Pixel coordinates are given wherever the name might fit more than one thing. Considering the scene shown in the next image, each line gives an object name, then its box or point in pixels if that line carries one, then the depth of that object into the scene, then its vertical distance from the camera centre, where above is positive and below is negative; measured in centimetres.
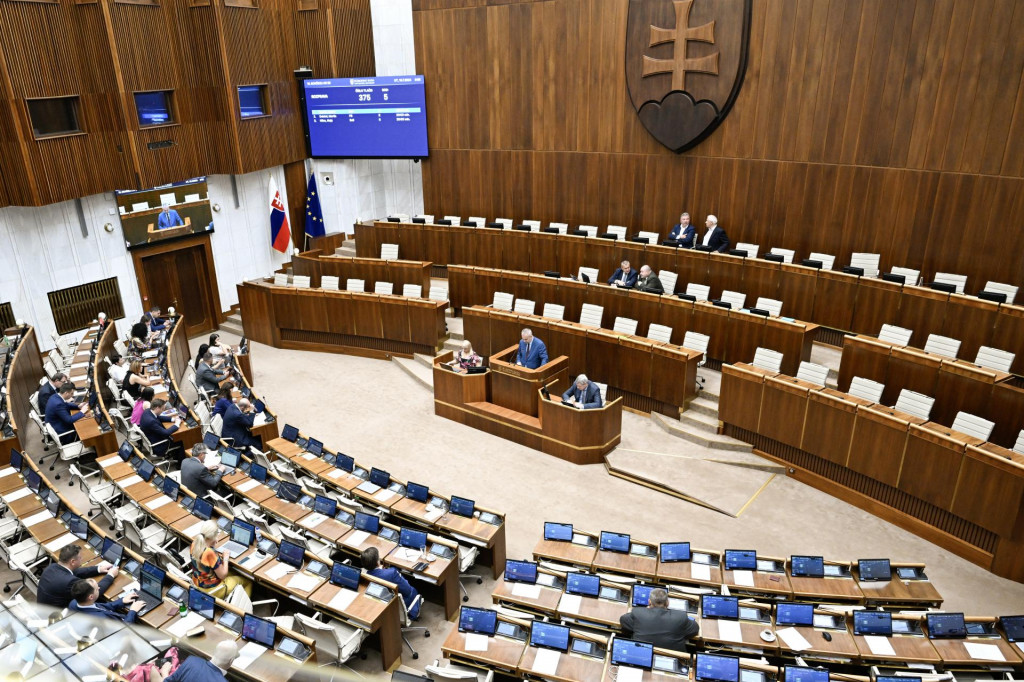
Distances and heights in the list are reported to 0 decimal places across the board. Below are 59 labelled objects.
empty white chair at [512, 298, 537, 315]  1114 -313
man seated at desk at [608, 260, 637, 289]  1038 -255
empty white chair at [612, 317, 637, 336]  1003 -311
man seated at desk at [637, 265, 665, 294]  1016 -253
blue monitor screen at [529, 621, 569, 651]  479 -353
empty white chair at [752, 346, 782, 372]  873 -315
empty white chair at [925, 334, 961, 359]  830 -286
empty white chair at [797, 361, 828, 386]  827 -315
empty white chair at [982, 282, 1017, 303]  884 -235
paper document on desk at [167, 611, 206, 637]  481 -347
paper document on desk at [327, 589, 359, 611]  517 -356
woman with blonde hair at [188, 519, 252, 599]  535 -342
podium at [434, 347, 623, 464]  852 -384
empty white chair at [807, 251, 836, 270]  1018 -229
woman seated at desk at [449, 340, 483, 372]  971 -342
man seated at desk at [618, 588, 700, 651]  475 -344
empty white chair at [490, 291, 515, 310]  1126 -306
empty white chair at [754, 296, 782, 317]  983 -279
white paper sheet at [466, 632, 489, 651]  478 -358
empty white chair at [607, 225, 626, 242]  1247 -225
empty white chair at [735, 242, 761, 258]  1116 -228
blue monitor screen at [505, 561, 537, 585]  556 -360
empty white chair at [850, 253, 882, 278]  1012 -228
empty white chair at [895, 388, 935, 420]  756 -322
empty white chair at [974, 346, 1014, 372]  790 -288
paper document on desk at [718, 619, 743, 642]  491 -363
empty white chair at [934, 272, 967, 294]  920 -233
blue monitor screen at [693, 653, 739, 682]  432 -340
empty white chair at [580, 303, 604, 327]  1040 -306
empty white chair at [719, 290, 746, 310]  1000 -275
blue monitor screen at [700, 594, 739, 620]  512 -359
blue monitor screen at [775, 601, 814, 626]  499 -354
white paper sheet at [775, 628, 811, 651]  479 -361
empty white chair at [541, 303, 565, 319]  1070 -309
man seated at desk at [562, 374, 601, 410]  843 -344
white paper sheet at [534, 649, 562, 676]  457 -358
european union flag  1521 -224
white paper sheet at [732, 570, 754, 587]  550 -366
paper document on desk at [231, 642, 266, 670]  448 -346
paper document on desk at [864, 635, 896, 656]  473 -362
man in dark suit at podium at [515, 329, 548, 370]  919 -316
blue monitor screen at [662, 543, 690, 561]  582 -362
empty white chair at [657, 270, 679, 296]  1084 -269
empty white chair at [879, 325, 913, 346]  870 -285
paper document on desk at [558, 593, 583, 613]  525 -366
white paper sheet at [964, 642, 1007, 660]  459 -355
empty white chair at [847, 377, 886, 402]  796 -321
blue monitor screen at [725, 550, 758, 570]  569 -361
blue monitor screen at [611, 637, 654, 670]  452 -346
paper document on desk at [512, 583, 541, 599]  539 -366
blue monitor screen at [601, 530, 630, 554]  601 -366
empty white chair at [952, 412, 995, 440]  708 -325
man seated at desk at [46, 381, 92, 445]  814 -345
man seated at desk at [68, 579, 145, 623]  467 -322
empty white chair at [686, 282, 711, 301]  1044 -275
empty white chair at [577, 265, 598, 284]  1111 -270
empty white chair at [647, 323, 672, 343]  973 -312
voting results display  1408 -20
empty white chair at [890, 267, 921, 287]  938 -234
